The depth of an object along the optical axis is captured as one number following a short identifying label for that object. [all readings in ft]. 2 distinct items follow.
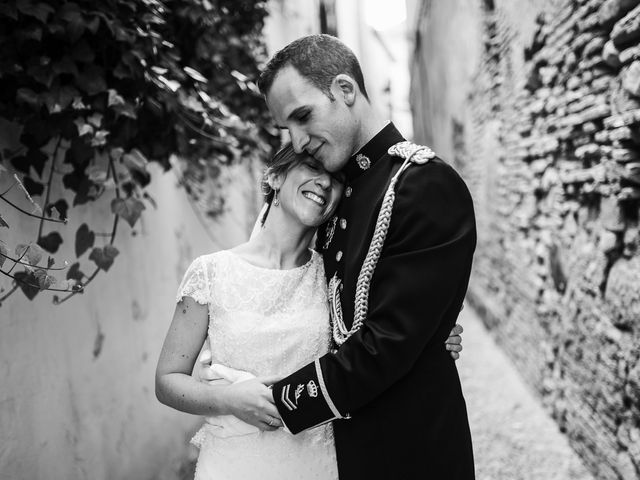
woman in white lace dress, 5.53
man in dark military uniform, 4.69
